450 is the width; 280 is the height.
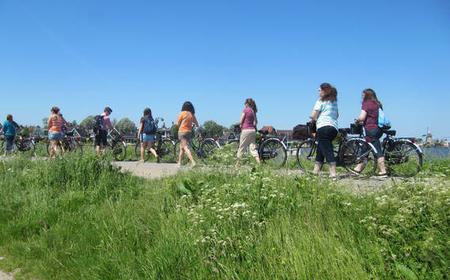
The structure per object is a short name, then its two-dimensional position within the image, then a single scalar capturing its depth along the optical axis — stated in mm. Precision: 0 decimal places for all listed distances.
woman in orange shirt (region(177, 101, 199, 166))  12461
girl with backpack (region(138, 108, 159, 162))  14977
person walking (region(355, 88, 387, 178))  9695
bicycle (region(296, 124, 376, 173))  9789
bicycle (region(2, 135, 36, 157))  21656
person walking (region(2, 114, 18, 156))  18270
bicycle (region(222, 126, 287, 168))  12105
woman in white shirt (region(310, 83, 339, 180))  8938
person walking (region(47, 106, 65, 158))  14695
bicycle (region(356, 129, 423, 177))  9680
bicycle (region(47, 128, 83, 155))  17183
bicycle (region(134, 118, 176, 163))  15781
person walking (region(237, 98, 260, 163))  11828
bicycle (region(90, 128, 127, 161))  16761
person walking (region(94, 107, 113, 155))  15659
